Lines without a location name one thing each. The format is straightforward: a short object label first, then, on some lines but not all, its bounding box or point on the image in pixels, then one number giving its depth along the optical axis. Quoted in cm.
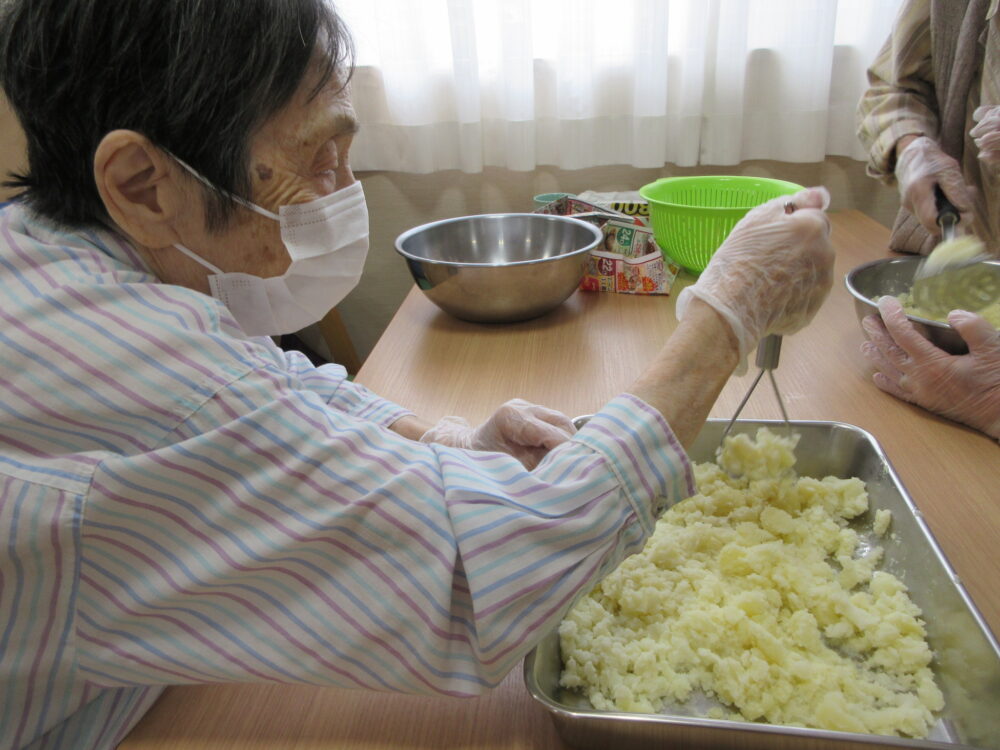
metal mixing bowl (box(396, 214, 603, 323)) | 150
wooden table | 67
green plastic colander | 156
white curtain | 201
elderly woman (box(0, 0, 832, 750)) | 59
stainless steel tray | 57
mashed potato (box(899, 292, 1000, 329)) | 124
